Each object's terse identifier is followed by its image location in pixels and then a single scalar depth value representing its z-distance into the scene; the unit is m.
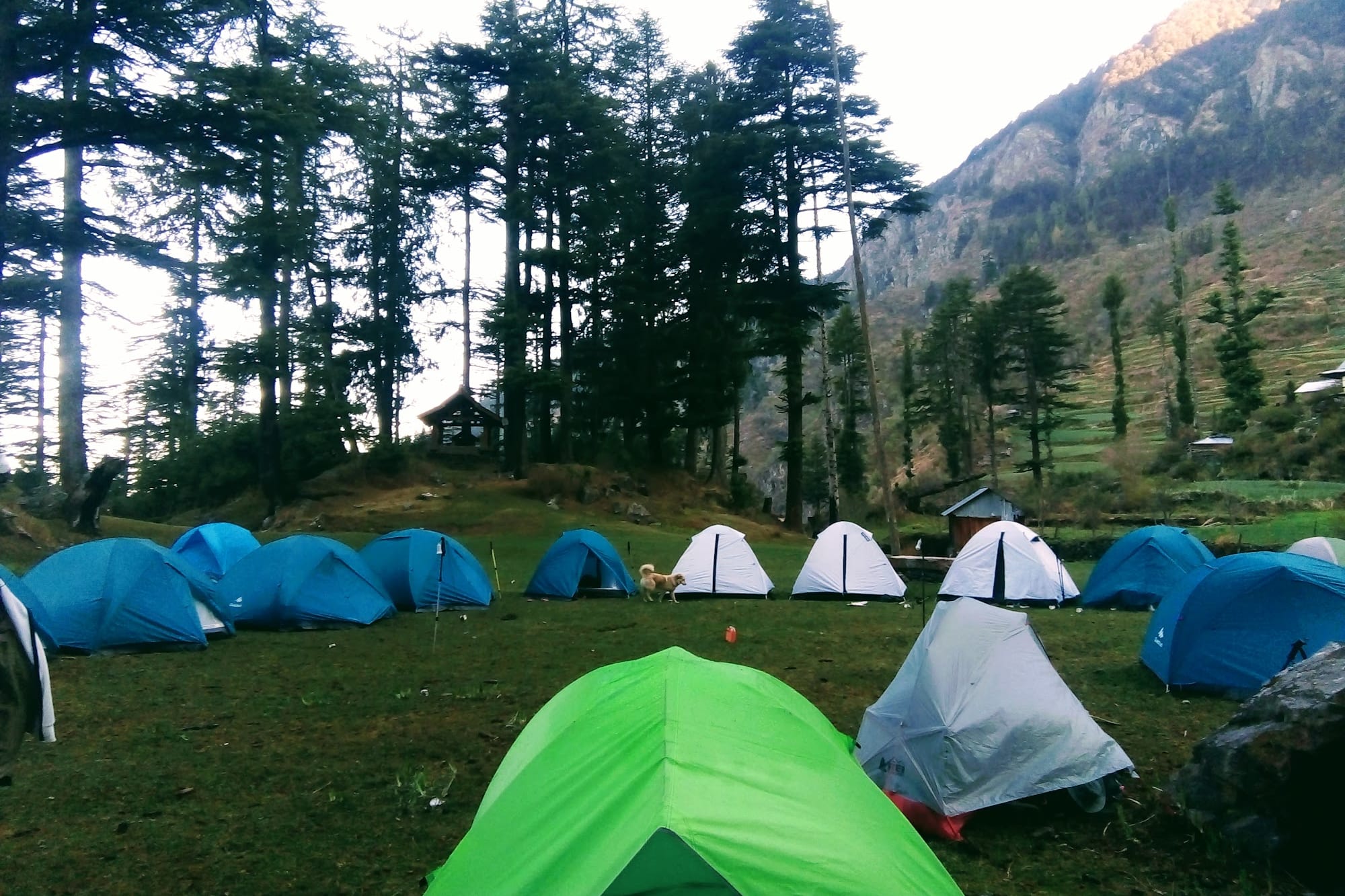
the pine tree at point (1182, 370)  47.25
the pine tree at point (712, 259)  31.19
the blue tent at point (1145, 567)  14.18
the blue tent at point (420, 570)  14.69
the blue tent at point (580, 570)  16.17
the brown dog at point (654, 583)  15.61
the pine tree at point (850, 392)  42.22
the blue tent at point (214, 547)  16.20
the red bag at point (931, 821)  5.05
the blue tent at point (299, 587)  12.45
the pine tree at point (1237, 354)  44.09
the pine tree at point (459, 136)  29.88
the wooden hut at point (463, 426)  35.88
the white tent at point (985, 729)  5.20
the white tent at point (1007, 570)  14.86
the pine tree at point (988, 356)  43.47
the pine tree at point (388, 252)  33.78
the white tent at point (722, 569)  16.34
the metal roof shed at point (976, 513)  22.23
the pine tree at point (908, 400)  50.78
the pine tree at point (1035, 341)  41.78
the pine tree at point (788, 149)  29.02
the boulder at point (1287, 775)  4.42
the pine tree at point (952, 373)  47.69
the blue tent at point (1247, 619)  7.18
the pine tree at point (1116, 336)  49.34
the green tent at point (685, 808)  2.50
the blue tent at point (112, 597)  10.20
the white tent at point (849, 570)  15.87
